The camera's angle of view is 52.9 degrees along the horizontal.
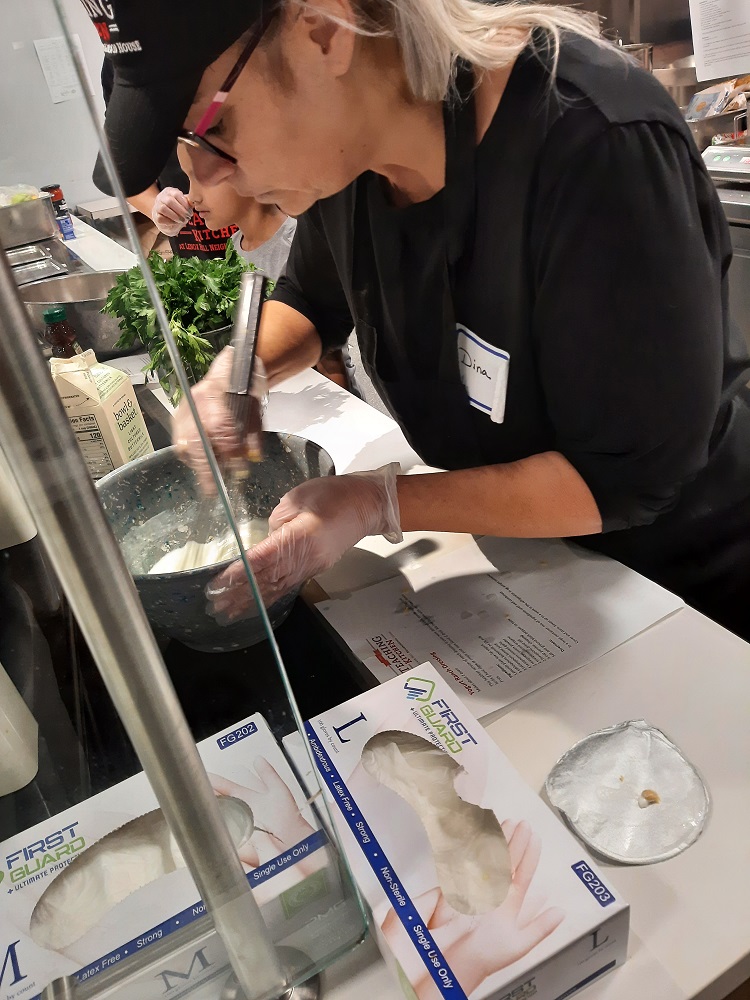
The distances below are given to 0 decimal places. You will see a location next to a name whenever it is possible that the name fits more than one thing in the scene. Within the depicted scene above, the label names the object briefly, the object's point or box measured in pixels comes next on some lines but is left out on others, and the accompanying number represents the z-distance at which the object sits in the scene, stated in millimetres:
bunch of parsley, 1242
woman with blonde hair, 752
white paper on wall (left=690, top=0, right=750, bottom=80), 1988
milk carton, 705
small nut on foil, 672
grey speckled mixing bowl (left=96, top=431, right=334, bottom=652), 625
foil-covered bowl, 644
